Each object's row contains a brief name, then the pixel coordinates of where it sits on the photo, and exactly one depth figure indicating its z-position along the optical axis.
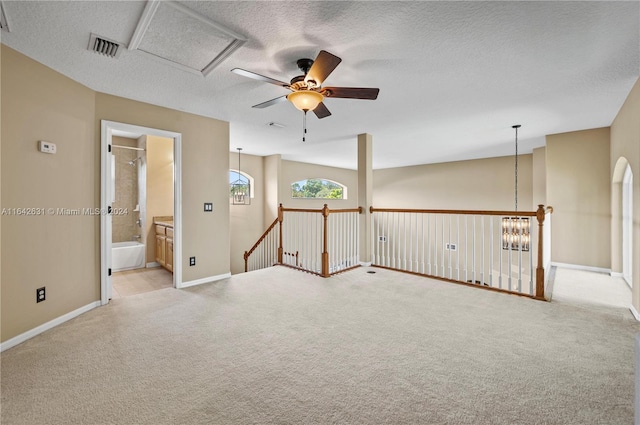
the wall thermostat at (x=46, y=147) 2.60
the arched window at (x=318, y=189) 8.64
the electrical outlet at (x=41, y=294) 2.59
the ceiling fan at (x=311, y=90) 2.28
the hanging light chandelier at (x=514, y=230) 4.69
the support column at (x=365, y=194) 5.10
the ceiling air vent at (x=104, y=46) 2.21
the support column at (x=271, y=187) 7.30
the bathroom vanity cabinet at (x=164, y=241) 4.91
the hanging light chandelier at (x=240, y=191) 7.15
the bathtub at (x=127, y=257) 5.12
